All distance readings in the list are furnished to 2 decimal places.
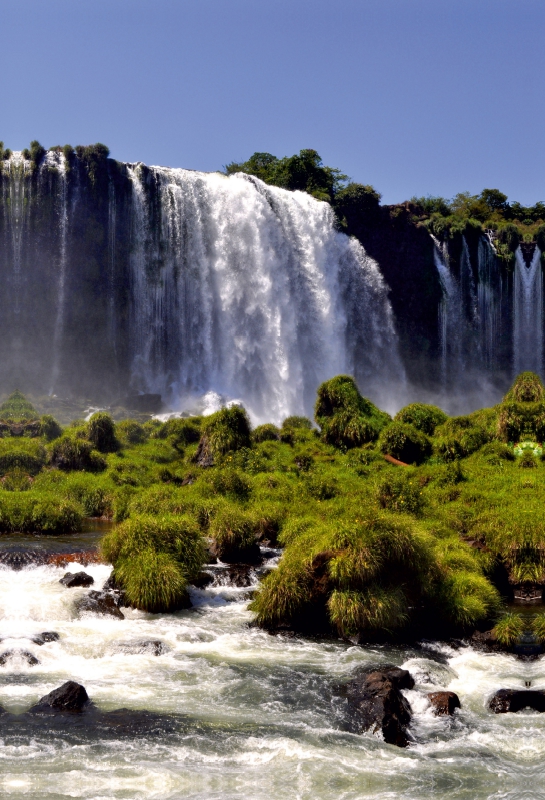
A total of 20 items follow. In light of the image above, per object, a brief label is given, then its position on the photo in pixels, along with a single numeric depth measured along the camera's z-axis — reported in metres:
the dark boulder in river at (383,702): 11.20
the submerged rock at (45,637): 14.27
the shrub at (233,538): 20.09
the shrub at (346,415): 32.47
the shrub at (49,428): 33.88
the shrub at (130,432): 35.50
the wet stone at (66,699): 11.63
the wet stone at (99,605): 16.08
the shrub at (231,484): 25.17
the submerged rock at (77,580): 17.53
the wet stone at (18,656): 13.38
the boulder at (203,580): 18.03
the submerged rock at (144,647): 14.28
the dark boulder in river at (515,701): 12.02
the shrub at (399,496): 22.05
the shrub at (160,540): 17.78
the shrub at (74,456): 29.95
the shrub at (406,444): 30.14
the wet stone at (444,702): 11.86
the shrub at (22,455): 28.09
